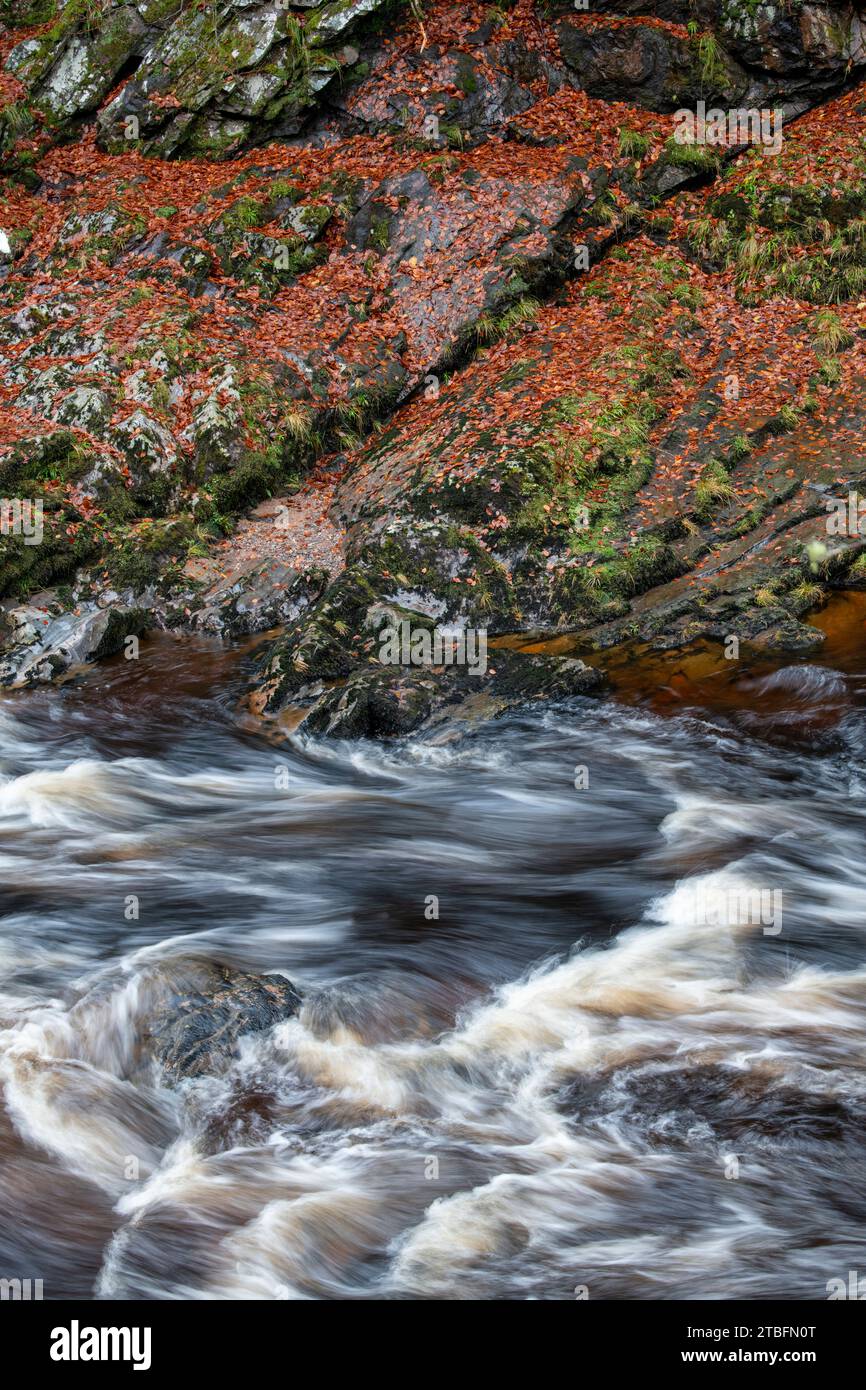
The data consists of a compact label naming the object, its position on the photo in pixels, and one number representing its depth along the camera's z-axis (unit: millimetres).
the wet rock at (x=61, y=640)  11008
